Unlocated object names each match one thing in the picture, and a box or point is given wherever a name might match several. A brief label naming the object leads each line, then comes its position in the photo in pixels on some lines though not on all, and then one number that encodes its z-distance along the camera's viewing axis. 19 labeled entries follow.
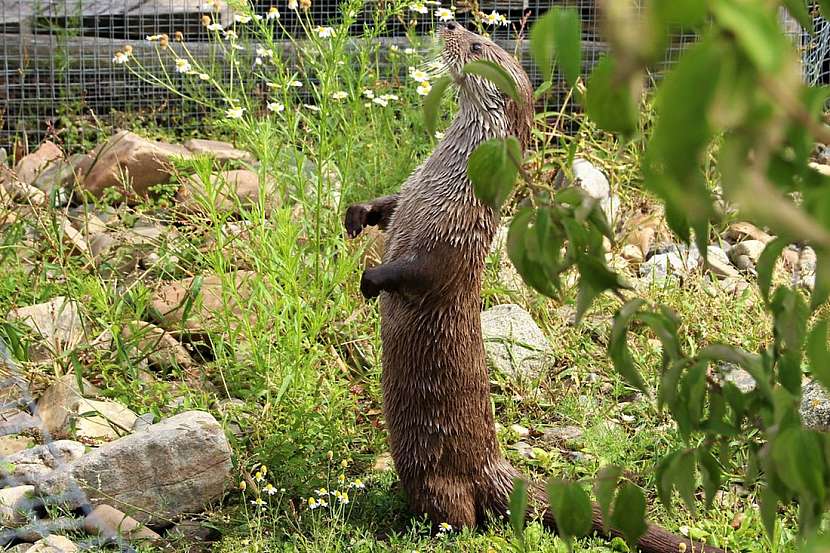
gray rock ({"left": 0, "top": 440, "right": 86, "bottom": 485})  6.90
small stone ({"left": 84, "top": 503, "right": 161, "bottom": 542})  6.52
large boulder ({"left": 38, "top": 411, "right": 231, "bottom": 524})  6.71
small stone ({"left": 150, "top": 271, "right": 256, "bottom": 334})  8.06
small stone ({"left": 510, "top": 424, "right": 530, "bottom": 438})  8.37
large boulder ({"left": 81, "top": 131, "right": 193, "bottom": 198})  11.72
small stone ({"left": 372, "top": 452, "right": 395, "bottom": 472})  7.68
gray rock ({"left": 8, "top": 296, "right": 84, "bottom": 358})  8.51
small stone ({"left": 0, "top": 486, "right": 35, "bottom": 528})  6.57
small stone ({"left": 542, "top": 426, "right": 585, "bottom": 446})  8.34
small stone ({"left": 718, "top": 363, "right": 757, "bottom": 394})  8.48
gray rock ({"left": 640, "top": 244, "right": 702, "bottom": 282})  10.47
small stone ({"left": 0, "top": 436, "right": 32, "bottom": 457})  7.62
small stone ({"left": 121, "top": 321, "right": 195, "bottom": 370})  8.53
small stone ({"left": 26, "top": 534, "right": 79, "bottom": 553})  6.17
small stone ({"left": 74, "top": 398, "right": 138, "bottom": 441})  7.68
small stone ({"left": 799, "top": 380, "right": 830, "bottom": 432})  7.67
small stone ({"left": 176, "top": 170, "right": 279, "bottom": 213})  8.88
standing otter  6.35
